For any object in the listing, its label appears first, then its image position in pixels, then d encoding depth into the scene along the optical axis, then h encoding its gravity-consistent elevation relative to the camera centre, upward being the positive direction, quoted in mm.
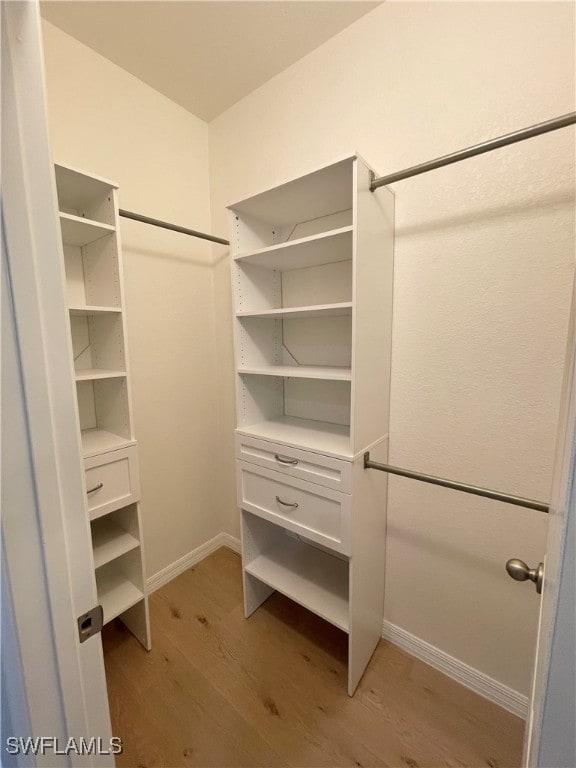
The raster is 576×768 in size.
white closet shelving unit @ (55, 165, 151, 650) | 1378 -237
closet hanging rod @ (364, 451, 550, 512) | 1006 -504
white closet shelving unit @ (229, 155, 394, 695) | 1259 -254
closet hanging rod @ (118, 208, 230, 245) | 1438 +573
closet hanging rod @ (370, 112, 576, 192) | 867 +575
